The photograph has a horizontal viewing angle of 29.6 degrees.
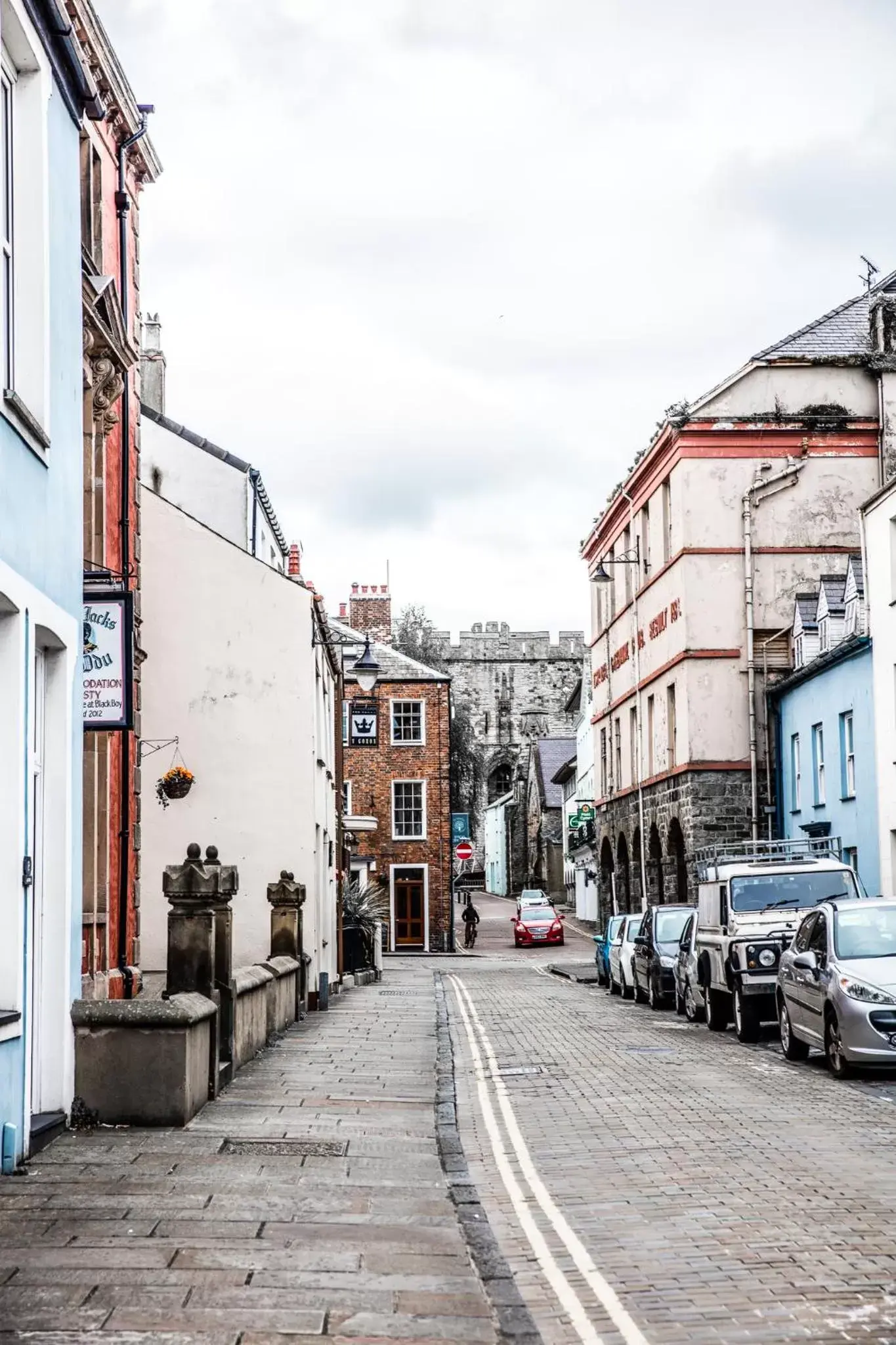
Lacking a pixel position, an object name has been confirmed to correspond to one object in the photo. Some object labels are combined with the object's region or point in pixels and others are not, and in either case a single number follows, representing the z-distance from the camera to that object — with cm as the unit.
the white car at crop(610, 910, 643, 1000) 3009
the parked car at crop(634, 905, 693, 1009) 2677
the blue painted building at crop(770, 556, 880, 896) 3086
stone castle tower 10956
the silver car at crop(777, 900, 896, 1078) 1471
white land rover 1978
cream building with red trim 3872
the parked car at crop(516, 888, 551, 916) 6512
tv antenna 4553
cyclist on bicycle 6281
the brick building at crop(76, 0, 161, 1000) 1672
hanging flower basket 2159
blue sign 6669
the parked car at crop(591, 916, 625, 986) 3356
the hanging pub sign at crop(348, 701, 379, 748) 5119
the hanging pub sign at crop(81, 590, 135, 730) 1260
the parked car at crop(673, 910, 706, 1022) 2317
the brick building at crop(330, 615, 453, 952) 6025
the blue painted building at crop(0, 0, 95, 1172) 924
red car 5919
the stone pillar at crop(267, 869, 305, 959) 2202
